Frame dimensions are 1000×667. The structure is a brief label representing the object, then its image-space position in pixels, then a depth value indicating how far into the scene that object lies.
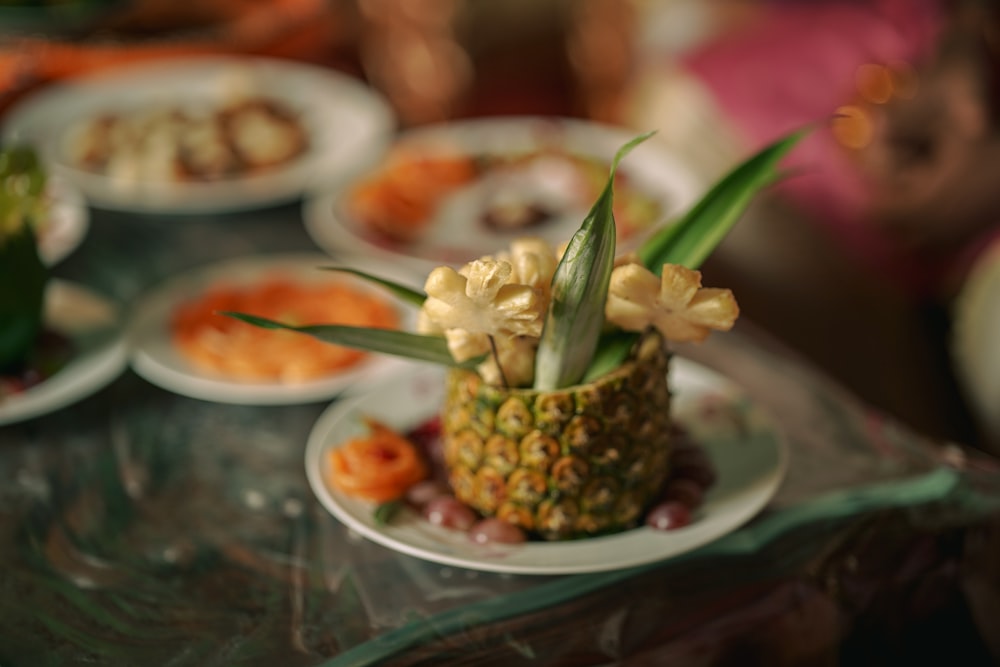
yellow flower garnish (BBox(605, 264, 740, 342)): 0.85
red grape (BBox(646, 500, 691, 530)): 0.92
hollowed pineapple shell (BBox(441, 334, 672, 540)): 0.88
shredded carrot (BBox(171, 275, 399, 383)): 1.21
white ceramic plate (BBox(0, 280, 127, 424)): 1.15
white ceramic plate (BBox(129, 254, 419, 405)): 1.17
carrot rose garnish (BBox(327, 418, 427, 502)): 0.97
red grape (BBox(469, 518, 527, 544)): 0.92
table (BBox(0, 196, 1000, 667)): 0.88
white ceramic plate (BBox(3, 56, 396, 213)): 1.64
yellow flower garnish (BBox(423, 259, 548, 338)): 0.81
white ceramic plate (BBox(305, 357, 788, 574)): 0.90
